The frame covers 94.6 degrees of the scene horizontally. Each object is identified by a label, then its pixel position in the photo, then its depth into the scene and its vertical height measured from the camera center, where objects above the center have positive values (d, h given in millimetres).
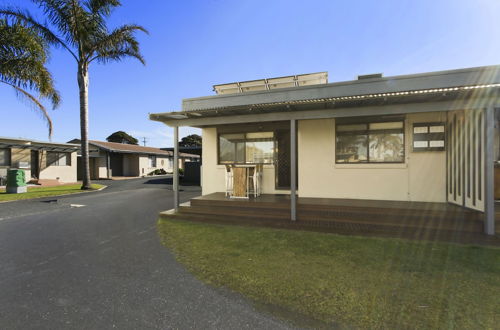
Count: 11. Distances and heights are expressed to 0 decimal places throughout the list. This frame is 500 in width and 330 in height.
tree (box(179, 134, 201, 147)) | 52062 +5813
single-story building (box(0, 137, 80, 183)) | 14297 +560
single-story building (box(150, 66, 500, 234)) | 4543 +692
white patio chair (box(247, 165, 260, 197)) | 6718 -506
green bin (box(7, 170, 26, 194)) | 11344 -702
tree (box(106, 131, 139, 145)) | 53047 +6642
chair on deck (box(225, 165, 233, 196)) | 6846 -419
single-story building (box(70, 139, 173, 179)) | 21297 +623
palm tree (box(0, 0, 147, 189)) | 10688 +6500
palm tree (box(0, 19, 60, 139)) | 9570 +4505
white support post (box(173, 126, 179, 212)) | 6488 +41
